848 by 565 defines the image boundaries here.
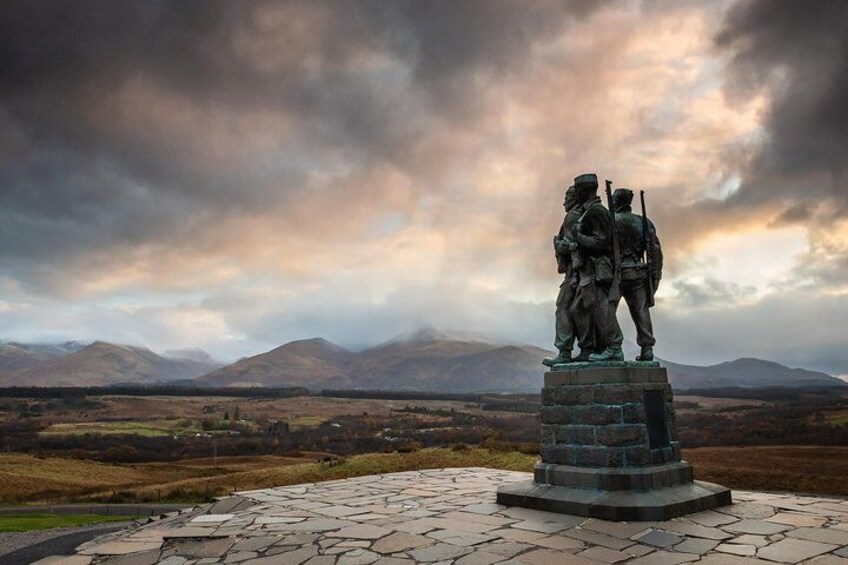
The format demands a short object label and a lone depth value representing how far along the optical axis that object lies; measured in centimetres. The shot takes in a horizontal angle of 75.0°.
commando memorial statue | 811
